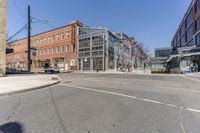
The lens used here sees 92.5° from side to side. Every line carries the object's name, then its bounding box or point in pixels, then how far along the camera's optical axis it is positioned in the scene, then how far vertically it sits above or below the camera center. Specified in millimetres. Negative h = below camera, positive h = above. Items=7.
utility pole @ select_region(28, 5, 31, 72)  15093 +6813
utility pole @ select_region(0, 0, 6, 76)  11960 +4022
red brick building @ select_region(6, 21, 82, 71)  33033 +7615
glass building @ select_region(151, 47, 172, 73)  24201 +105
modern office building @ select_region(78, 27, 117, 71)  29202 +5855
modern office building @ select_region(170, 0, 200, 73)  21983 +7488
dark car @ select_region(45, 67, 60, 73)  25067 -736
